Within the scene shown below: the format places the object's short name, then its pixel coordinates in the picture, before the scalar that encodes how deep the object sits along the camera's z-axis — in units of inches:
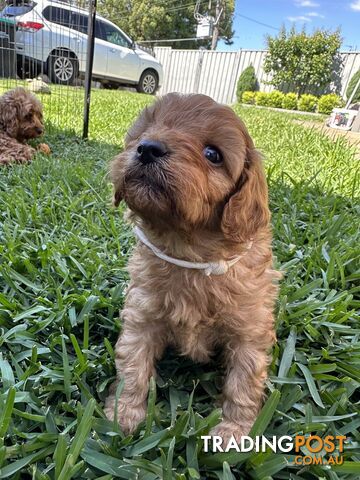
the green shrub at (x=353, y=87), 487.5
